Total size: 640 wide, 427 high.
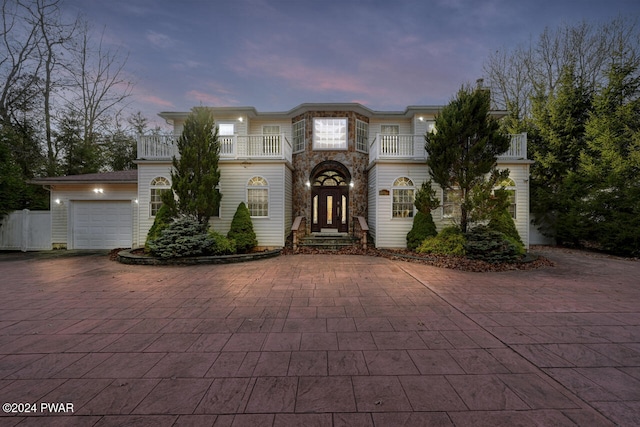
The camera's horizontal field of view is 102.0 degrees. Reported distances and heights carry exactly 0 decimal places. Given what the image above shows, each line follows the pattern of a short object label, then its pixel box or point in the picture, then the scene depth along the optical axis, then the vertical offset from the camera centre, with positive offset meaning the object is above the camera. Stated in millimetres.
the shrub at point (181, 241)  8398 -1056
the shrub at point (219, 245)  8961 -1264
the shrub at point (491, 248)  8094 -1199
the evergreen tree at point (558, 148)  12641 +3095
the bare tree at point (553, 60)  13484 +8809
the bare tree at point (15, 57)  14414 +8629
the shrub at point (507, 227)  9342 -643
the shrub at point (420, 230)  10008 -792
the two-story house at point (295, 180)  10922 +1305
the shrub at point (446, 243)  8930 -1207
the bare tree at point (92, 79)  16969 +8925
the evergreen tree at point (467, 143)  8820 +2307
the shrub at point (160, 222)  9445 -469
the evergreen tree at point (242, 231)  9855 -842
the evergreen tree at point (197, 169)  9336 +1492
